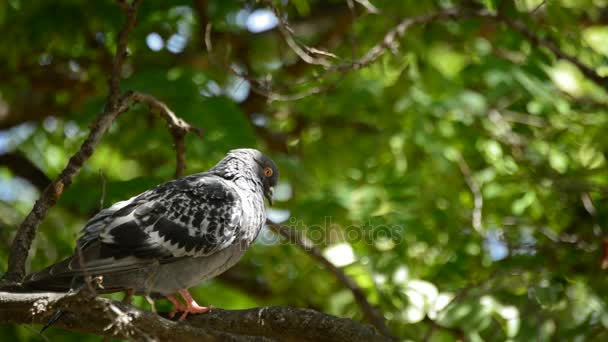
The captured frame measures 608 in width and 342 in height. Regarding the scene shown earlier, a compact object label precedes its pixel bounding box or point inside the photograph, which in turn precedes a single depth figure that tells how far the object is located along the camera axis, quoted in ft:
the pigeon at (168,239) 28.09
